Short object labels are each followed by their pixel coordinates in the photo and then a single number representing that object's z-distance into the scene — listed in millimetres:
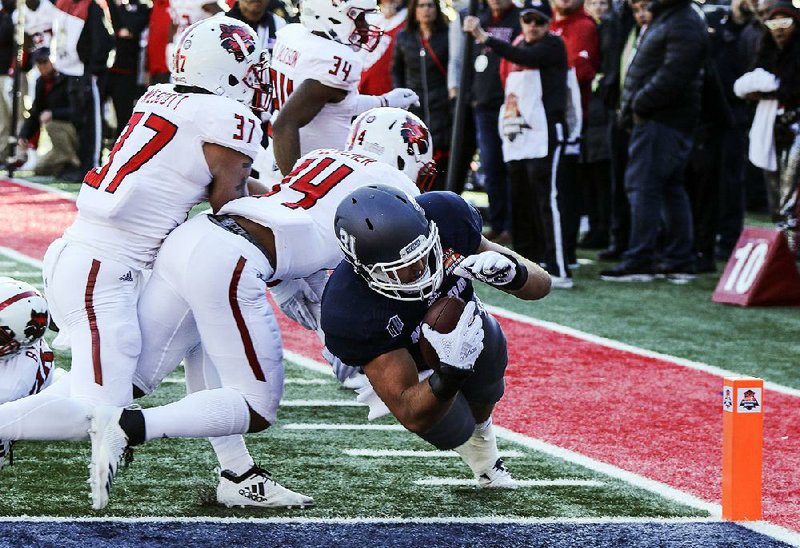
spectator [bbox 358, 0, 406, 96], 20719
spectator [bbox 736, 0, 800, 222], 17766
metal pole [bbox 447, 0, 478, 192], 19016
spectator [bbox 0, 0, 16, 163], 28609
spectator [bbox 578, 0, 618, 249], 19734
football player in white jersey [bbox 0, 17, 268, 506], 8187
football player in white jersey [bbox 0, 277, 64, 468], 8805
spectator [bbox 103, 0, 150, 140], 26000
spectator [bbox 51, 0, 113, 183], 25422
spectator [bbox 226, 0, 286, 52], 15156
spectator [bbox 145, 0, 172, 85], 24609
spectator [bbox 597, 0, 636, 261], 19156
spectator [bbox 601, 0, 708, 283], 17094
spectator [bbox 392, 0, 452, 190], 20609
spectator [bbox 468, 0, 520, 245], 18734
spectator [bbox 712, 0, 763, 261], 19750
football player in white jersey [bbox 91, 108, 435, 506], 7809
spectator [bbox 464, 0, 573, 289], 17000
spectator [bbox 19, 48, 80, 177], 27703
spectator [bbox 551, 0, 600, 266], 18609
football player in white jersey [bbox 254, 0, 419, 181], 12094
